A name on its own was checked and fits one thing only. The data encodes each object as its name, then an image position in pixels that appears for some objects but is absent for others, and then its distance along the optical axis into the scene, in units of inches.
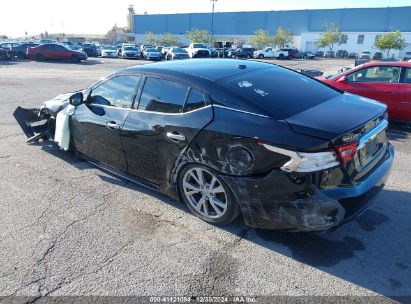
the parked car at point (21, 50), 1242.6
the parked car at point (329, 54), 2532.0
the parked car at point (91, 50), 1615.4
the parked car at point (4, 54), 1175.6
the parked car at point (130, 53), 1502.2
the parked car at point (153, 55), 1416.0
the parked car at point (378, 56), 2066.7
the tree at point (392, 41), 1971.0
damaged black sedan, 107.1
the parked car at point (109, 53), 1566.2
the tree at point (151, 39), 2982.3
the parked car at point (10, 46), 1223.9
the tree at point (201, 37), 2662.4
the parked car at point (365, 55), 2073.8
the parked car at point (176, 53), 1358.3
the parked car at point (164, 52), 1444.6
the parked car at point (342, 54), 2522.1
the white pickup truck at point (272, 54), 1905.6
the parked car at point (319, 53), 2666.3
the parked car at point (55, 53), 1194.0
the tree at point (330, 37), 2502.5
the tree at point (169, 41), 2732.3
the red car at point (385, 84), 265.7
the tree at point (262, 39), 2603.3
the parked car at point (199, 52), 1513.7
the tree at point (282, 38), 2623.0
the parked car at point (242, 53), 1785.2
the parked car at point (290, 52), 1936.3
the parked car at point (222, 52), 1734.7
